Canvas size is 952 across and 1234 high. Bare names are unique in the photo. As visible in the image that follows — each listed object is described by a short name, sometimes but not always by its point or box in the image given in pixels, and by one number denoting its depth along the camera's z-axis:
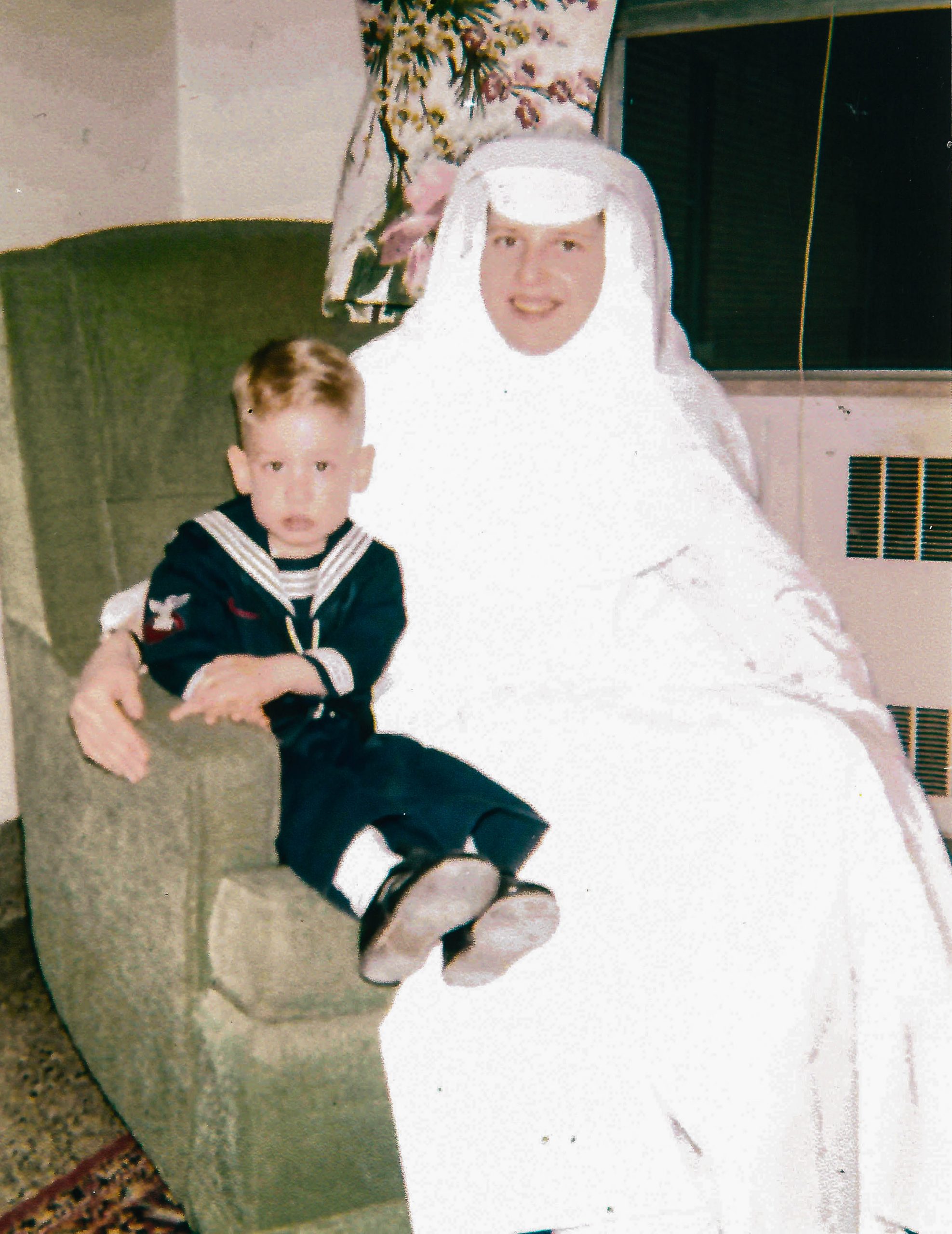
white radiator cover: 2.21
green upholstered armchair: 1.27
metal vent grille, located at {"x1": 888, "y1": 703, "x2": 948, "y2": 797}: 2.26
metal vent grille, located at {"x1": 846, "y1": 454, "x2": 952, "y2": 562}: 2.20
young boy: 1.19
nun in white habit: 1.25
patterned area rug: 1.45
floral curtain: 1.92
